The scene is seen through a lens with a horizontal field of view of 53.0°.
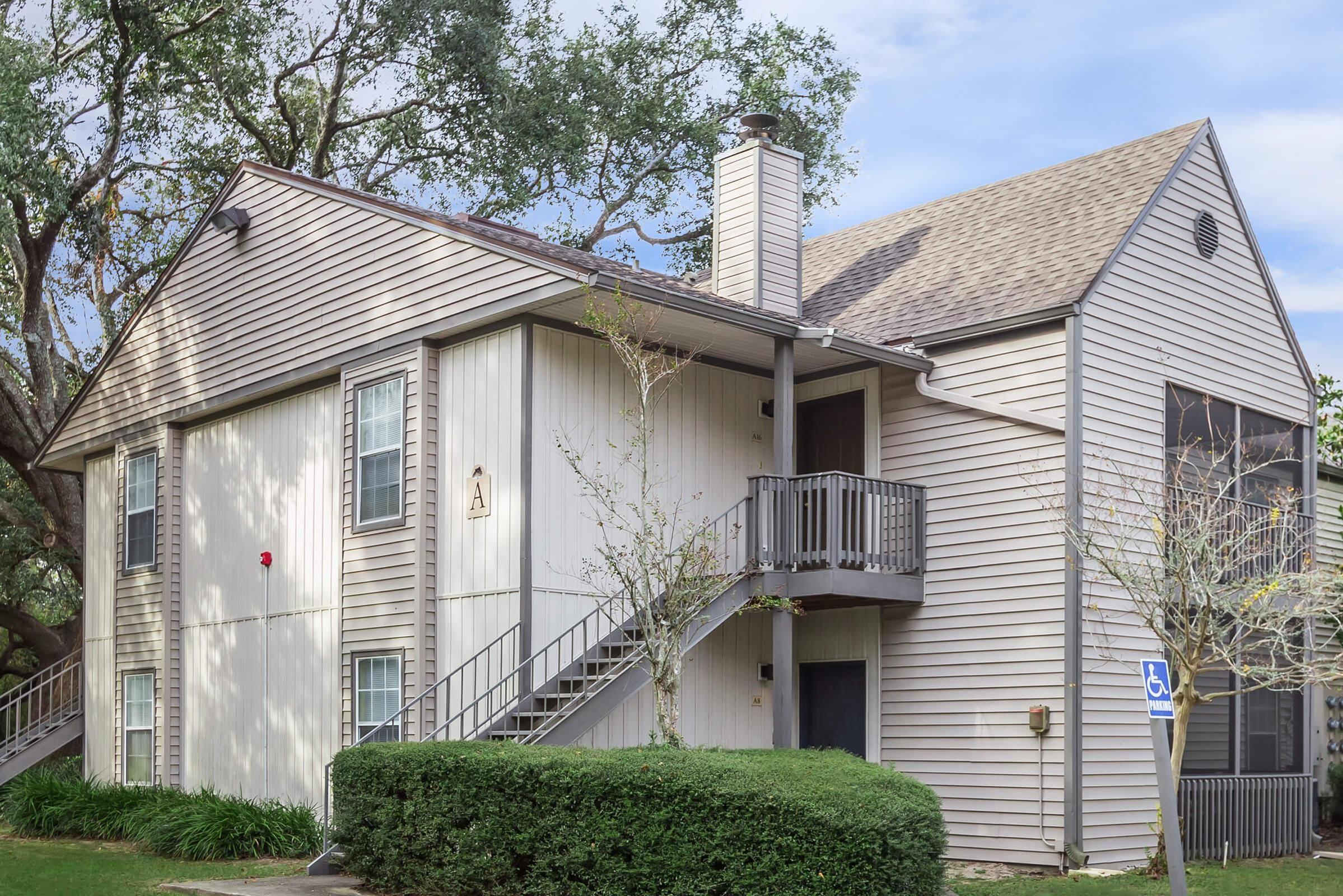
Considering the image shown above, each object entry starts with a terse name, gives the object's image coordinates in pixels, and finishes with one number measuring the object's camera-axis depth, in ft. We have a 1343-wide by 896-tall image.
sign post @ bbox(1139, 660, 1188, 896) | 29.58
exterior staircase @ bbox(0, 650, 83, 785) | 61.87
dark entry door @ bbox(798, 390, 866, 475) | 49.93
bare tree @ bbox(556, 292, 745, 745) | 36.78
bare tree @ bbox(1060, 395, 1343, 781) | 36.99
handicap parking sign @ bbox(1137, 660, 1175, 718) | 30.07
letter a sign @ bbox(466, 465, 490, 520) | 43.91
